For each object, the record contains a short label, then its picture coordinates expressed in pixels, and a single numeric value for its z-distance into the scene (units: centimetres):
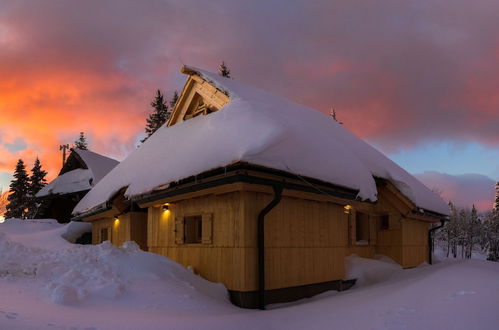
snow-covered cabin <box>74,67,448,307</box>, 842
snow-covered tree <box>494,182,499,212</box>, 4435
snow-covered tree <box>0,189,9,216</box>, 5744
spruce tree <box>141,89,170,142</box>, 4038
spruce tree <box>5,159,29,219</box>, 4141
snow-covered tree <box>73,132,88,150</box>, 6146
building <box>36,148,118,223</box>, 2944
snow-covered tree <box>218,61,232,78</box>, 3816
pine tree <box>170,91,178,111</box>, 4223
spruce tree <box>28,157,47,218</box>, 4175
